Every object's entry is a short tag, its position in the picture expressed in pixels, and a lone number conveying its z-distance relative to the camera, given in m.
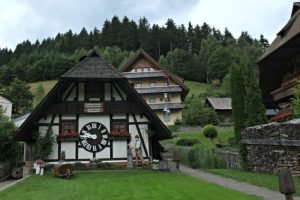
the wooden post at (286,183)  6.09
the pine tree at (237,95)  23.87
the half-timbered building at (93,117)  20.14
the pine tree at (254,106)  20.41
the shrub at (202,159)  23.14
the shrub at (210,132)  39.25
